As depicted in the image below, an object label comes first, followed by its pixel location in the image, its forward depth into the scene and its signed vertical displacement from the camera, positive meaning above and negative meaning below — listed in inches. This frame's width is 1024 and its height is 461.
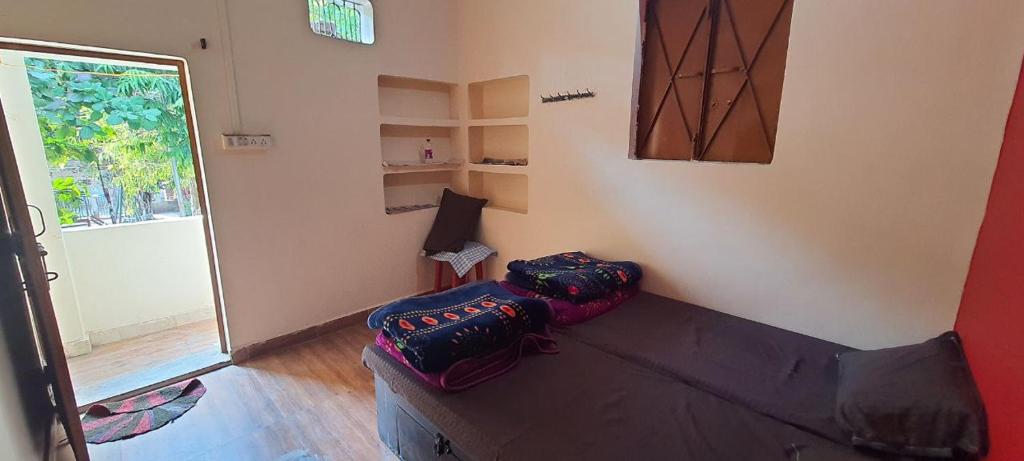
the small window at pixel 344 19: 107.7 +36.6
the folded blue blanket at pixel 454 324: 59.2 -26.7
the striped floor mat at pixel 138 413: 78.9 -52.4
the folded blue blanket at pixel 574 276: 84.2 -26.4
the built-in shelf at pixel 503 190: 137.9 -12.4
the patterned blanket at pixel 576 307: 80.5 -31.4
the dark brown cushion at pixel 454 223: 135.7 -23.0
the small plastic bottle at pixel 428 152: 142.6 +0.7
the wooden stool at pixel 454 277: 136.9 -40.9
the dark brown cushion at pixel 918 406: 42.9 -28.5
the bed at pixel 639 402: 48.6 -33.8
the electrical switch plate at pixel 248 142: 94.3 +3.1
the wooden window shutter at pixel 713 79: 80.3 +15.5
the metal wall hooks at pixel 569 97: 102.8 +14.7
